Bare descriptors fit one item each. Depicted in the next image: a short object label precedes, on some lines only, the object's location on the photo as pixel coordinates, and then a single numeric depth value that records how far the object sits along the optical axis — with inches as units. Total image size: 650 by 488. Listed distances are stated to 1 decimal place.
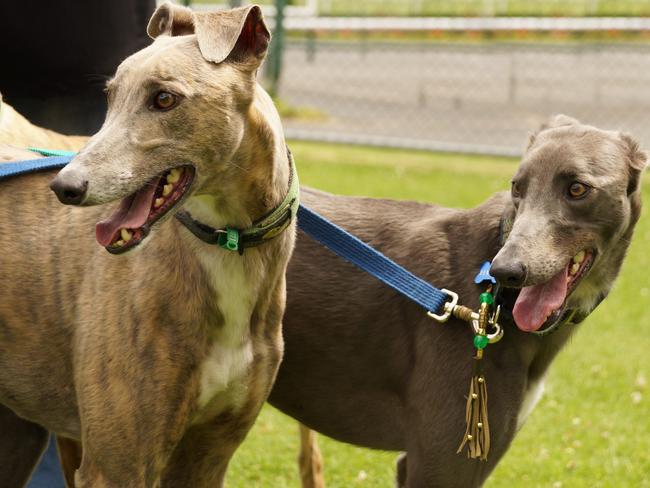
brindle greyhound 114.3
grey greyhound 132.2
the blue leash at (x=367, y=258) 141.2
